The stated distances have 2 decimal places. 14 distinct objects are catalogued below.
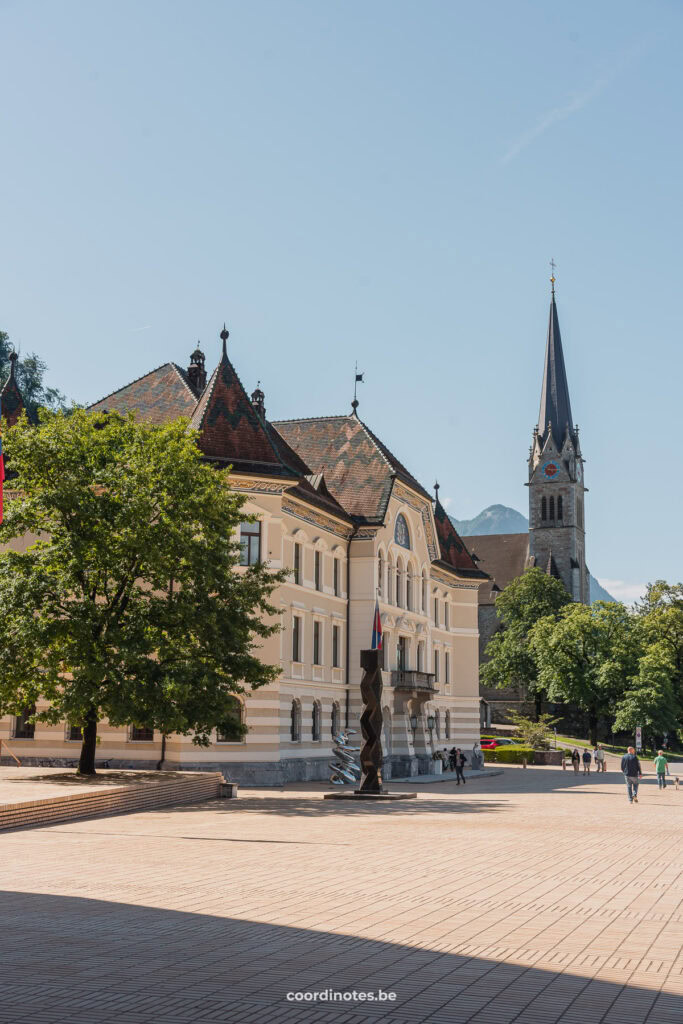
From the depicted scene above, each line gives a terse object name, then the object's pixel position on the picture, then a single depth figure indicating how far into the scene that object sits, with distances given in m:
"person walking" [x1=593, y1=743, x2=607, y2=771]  64.75
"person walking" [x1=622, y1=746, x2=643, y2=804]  34.41
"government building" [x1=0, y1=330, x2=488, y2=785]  40.41
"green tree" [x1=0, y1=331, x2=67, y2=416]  64.38
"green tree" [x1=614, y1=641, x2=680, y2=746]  82.88
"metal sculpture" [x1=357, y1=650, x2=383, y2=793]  32.56
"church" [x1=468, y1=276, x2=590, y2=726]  122.00
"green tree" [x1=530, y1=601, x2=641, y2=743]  87.75
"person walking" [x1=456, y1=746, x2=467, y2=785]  45.44
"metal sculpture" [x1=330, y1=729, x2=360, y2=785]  41.53
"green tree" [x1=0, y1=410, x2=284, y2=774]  29.36
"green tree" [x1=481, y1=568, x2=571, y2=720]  98.56
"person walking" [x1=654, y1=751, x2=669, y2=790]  42.81
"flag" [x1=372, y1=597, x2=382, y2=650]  33.75
